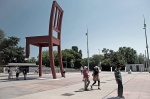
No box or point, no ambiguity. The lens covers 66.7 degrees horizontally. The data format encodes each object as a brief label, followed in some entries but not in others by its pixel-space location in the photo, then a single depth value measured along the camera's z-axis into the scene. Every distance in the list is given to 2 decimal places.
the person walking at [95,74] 7.60
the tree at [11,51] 42.23
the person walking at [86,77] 7.24
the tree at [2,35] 44.34
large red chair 13.06
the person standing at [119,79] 5.51
